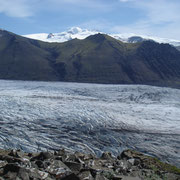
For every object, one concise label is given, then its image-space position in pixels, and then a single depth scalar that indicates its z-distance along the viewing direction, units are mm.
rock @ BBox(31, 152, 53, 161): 14563
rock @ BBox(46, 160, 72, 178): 11195
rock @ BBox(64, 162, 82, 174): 12759
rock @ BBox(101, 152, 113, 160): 17338
